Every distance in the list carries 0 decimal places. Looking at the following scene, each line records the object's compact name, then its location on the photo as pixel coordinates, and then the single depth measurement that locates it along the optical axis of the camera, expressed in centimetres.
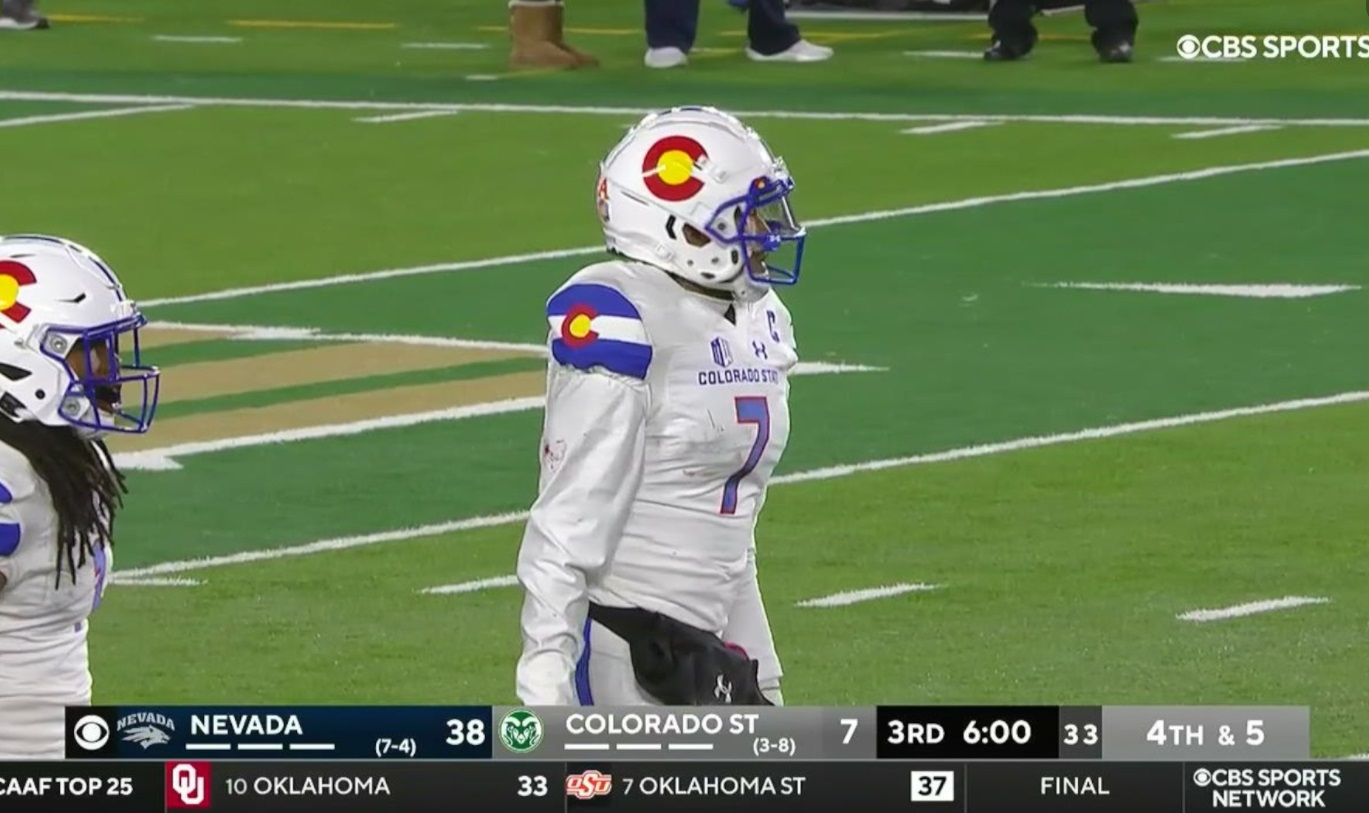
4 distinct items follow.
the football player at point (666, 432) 1642
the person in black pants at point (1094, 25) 6322
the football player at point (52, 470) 1673
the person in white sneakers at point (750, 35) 6328
